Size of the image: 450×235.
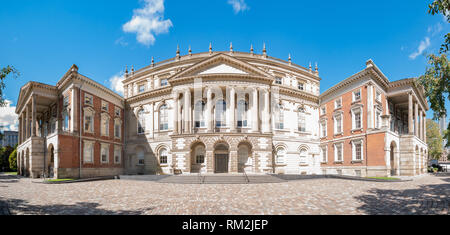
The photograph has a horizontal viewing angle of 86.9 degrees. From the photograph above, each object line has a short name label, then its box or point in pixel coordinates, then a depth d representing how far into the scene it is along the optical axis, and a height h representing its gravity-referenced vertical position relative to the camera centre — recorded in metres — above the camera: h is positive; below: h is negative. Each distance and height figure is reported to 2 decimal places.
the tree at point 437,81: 12.48 +2.62
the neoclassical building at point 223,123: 30.08 +0.90
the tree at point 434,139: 53.63 -2.62
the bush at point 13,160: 59.62 -7.21
